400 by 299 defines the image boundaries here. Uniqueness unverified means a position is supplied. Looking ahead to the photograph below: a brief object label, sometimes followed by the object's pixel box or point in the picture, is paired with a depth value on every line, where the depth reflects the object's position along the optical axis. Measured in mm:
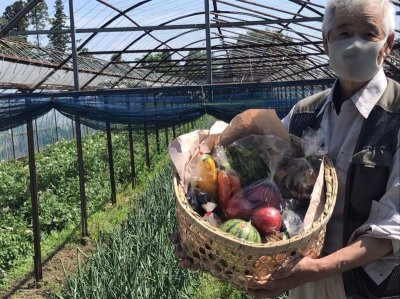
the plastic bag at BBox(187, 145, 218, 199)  1564
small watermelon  1383
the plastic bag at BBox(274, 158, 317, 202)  1551
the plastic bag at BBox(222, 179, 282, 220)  1495
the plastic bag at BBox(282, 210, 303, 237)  1421
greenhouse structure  4281
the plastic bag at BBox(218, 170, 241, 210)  1555
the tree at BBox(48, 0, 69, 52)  12652
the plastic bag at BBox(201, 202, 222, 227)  1468
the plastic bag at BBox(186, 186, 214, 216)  1522
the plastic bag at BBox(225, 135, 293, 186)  1633
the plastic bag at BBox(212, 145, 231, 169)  1616
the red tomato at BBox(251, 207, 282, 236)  1438
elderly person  1439
